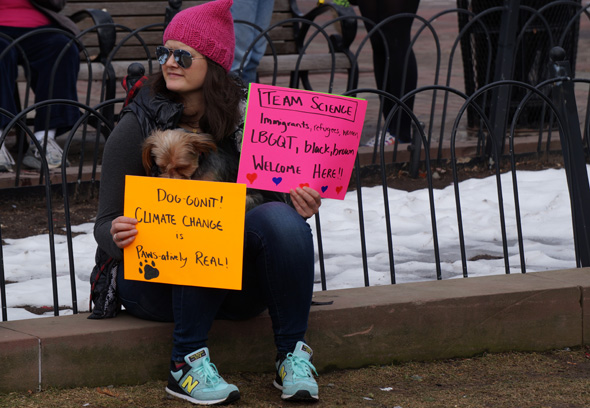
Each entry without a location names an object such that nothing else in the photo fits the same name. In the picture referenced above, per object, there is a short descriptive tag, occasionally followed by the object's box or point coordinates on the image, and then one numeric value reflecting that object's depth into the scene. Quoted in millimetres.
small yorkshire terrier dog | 5785
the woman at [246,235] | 5812
